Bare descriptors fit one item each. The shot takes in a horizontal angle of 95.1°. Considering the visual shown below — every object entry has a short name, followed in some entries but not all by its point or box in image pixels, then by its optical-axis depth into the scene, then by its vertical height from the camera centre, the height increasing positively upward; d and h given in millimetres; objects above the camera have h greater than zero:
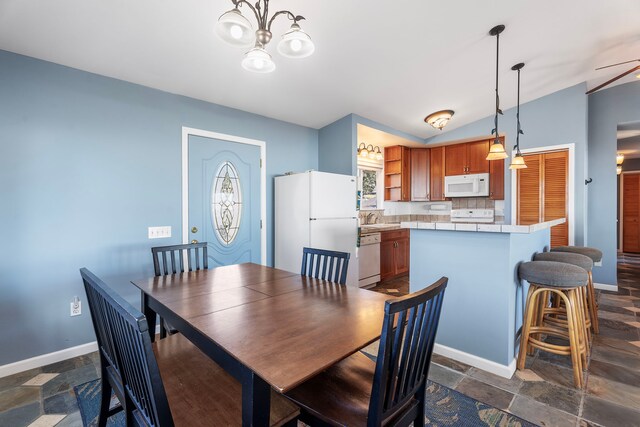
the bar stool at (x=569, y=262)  2426 -445
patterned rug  1635 -1189
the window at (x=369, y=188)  5102 +395
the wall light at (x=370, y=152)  4316 +898
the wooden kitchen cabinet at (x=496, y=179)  4594 +470
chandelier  1399 +867
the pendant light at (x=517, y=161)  3097 +511
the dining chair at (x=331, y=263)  1893 -361
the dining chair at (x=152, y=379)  865 -714
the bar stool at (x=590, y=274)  2737 -608
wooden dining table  914 -463
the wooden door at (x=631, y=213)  6875 -108
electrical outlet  2336 -768
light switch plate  2703 -198
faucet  5152 -144
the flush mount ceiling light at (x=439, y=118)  3690 +1168
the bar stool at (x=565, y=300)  1934 -652
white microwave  4695 +400
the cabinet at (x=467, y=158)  4781 +868
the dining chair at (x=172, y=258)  2031 -359
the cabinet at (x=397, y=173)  5223 +659
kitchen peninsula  2047 -551
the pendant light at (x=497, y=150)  2686 +549
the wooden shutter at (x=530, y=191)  4180 +255
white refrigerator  3293 -70
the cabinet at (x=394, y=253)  4469 -703
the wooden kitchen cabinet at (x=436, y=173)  5219 +650
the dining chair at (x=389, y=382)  908 -669
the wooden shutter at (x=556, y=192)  3992 +230
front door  2982 +129
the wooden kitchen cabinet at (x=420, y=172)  5359 +689
